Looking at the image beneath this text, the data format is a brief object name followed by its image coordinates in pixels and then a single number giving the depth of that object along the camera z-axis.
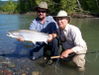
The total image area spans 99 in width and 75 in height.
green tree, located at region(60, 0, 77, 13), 21.76
